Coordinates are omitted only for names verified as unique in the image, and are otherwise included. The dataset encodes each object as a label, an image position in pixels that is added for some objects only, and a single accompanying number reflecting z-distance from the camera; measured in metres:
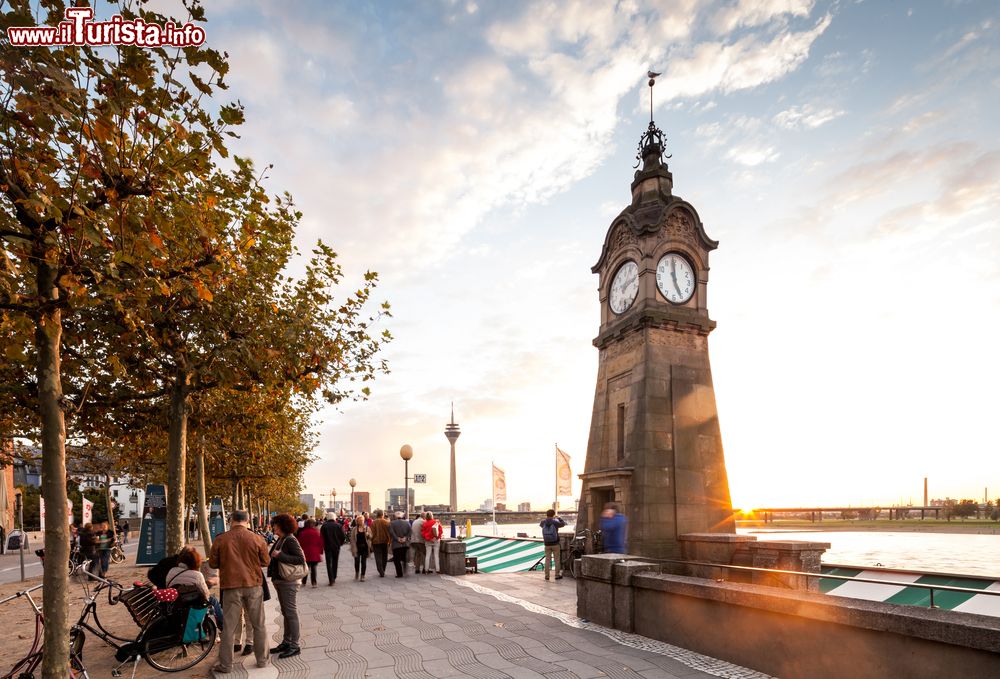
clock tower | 14.09
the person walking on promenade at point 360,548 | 17.02
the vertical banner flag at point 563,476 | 25.81
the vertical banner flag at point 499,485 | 36.91
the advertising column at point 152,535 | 21.05
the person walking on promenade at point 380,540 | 17.56
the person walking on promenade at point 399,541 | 17.45
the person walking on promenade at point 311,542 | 12.67
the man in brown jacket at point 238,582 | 7.46
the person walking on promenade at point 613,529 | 11.57
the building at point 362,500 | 171.70
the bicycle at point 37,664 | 6.15
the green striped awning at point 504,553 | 21.51
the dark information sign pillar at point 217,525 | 37.95
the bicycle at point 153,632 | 7.52
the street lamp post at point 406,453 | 22.98
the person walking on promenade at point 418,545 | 18.44
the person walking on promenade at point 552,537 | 16.12
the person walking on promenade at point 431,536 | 18.39
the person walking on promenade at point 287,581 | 8.18
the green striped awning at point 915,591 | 7.69
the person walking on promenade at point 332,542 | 15.55
